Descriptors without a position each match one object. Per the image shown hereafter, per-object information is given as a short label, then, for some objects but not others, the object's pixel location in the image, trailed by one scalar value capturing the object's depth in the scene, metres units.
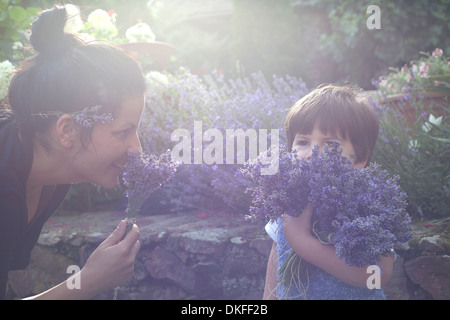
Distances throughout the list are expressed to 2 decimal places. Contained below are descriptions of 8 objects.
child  1.67
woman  1.81
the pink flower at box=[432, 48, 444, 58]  4.96
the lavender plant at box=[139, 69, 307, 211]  3.03
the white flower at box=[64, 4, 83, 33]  3.35
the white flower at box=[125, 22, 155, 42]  5.76
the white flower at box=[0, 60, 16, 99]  3.23
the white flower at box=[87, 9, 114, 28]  4.92
